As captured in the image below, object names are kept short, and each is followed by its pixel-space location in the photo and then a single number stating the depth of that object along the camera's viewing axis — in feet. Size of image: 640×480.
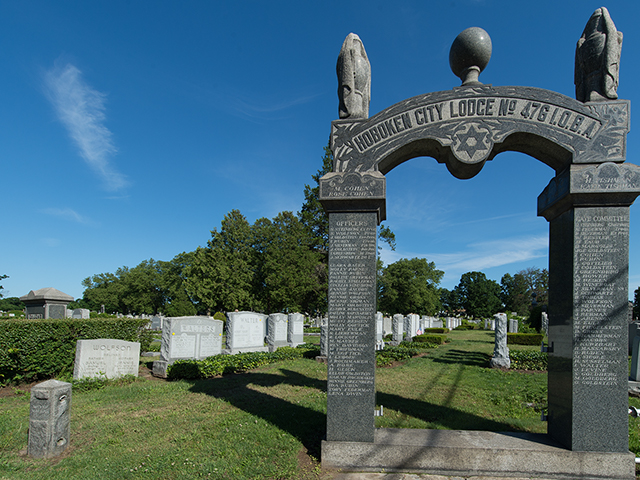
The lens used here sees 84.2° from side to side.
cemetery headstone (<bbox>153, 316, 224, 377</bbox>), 37.06
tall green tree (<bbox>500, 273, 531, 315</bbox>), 206.28
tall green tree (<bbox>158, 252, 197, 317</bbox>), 137.61
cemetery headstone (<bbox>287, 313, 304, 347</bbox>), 57.98
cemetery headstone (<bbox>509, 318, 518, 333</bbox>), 96.12
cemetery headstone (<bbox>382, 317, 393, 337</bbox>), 89.85
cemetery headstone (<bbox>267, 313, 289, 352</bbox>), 54.13
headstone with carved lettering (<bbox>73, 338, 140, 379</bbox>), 29.31
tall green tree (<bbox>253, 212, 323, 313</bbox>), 97.81
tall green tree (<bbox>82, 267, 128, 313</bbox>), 205.57
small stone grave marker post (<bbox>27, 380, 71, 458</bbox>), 15.56
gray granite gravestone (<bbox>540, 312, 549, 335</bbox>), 87.76
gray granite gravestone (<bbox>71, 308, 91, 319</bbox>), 89.04
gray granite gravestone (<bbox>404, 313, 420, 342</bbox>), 78.95
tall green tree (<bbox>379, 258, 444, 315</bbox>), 152.66
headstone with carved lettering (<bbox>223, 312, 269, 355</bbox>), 46.70
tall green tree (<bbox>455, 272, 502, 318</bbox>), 261.03
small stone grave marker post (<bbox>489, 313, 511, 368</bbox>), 40.40
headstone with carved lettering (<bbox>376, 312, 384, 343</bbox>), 63.93
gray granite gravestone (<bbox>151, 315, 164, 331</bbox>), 104.06
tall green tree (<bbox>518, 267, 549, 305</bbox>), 174.70
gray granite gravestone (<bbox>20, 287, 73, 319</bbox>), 52.44
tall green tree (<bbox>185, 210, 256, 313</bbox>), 105.70
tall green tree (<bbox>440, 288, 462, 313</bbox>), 303.83
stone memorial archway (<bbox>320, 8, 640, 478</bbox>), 14.33
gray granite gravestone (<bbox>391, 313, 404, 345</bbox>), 67.54
